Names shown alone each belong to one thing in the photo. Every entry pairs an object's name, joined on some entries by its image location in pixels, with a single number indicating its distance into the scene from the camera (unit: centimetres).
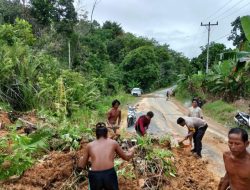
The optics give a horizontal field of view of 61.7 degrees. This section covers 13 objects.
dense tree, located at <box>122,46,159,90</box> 2737
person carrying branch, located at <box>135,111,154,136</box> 540
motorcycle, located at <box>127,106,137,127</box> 938
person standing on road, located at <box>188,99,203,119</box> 594
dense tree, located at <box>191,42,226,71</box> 2595
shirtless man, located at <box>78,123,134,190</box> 284
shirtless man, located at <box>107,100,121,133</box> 592
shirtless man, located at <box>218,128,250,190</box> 216
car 2512
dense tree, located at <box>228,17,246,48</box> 2758
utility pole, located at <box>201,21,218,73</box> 2285
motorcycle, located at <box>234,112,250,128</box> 908
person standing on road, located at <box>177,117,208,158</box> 543
